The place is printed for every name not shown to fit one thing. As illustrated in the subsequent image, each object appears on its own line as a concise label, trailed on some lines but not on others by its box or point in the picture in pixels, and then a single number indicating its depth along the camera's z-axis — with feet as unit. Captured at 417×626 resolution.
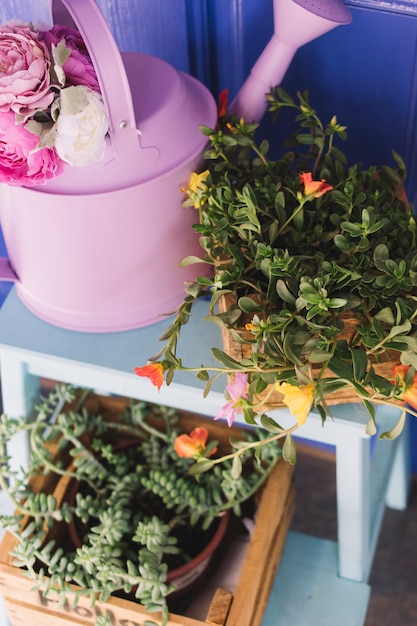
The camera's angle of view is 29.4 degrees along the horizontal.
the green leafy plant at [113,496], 3.06
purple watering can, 2.54
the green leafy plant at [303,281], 2.34
